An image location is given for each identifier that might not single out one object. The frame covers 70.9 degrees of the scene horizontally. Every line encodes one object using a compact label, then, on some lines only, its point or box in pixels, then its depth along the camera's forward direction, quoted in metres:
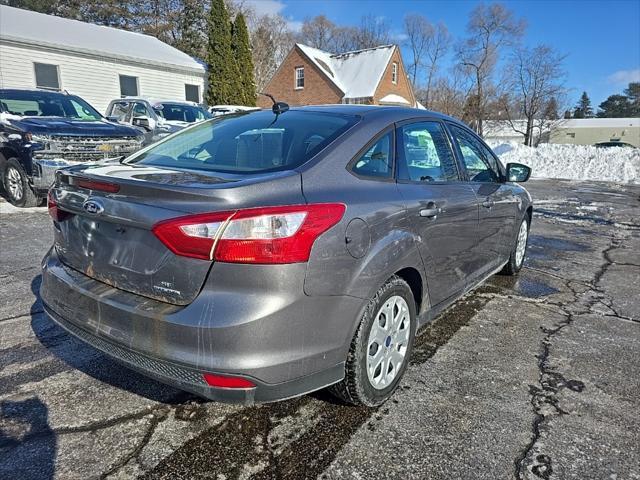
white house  16.55
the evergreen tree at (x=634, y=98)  71.69
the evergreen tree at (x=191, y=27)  37.16
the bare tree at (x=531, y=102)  33.16
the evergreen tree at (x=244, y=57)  26.81
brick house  29.95
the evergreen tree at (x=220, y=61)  24.48
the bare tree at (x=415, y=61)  51.27
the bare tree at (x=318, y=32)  56.88
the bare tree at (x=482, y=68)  34.31
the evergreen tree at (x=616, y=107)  73.12
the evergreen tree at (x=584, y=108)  81.21
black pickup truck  6.93
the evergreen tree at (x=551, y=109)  33.97
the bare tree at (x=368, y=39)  56.69
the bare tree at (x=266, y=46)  45.81
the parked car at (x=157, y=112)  11.78
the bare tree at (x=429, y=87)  44.50
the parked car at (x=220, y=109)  17.44
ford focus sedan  1.87
